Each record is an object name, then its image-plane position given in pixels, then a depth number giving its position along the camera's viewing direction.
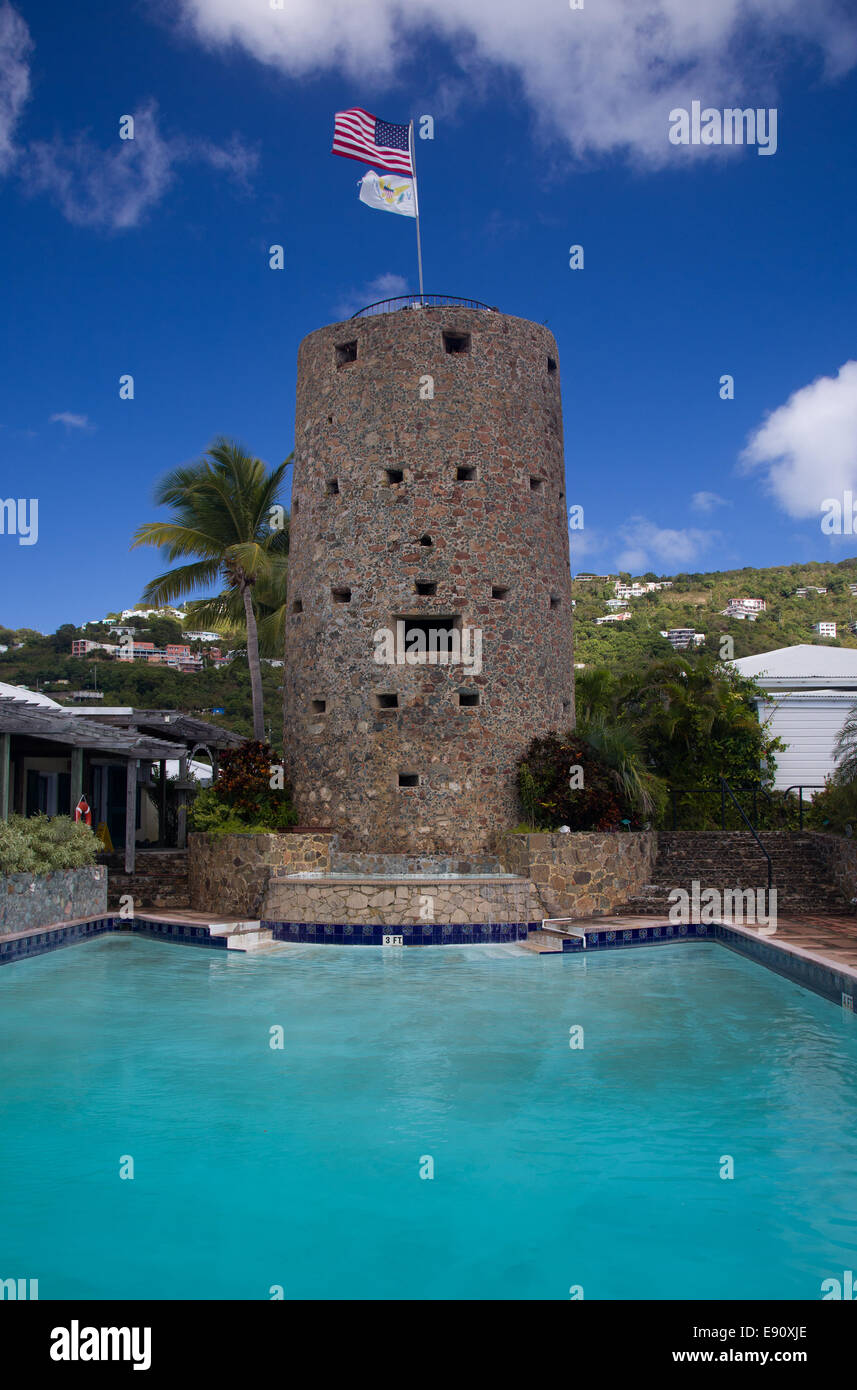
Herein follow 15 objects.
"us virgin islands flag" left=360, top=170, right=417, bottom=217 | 16.47
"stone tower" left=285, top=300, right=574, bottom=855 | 15.63
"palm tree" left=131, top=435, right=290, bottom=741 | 21.69
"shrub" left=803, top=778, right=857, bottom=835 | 13.84
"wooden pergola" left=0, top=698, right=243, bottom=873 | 13.13
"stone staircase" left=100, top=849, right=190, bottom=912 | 15.62
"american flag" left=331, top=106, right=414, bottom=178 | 15.47
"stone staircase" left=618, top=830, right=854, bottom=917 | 13.59
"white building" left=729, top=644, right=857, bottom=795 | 21.55
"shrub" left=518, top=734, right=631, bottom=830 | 14.48
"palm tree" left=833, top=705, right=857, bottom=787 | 13.85
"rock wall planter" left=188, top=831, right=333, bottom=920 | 14.27
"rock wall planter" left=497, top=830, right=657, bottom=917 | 13.79
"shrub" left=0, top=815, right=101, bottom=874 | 11.29
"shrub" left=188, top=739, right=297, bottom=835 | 15.40
